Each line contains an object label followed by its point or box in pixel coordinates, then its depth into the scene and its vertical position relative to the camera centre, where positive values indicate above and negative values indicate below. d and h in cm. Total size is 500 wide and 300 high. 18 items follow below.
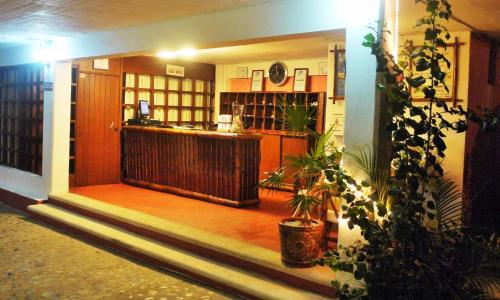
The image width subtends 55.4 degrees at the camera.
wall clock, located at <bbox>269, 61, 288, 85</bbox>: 890 +93
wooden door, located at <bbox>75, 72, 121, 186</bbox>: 793 -24
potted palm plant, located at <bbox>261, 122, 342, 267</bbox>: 371 -62
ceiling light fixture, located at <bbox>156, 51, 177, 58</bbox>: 879 +119
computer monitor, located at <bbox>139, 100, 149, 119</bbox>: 851 +15
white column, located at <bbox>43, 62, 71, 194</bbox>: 693 -18
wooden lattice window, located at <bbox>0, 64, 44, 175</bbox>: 768 -6
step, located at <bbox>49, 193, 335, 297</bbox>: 395 -125
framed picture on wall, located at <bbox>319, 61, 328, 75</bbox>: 834 +99
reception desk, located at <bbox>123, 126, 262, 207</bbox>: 657 -66
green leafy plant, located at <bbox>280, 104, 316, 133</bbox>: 373 +4
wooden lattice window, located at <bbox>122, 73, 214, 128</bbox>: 871 +41
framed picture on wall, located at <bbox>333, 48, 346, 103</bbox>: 643 +69
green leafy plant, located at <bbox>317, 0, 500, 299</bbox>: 256 -60
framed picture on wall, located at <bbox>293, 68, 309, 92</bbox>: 856 +79
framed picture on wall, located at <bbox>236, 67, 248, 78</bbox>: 971 +100
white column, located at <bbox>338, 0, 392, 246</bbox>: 338 +14
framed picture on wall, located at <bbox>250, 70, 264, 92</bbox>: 934 +80
